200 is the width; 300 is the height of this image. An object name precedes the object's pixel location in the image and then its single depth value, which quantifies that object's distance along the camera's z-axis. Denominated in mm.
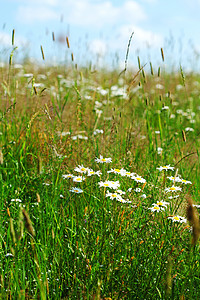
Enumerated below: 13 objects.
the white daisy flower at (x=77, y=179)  2712
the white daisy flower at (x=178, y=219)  2577
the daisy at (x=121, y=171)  2705
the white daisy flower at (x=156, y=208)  2624
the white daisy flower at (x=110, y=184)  2613
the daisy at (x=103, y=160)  2764
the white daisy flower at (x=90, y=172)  2687
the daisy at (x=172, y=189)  2679
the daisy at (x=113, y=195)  2598
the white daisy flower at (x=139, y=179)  2755
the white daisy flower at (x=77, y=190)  2676
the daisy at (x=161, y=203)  2645
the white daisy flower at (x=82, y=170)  2723
